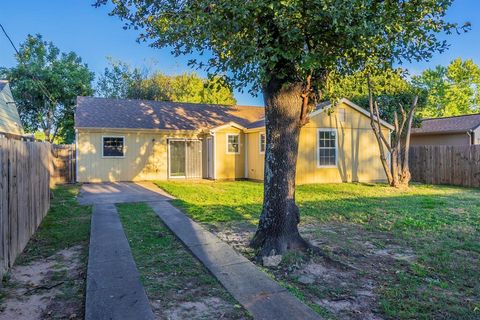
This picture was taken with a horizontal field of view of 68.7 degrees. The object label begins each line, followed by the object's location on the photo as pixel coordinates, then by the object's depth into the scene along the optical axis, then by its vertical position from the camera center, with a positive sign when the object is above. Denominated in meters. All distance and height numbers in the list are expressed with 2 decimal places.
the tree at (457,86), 33.44 +6.96
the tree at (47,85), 23.53 +5.31
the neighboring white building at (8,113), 13.06 +2.04
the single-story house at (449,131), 19.19 +1.54
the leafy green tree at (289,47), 4.17 +1.51
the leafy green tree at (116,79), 31.41 +7.56
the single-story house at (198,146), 15.48 +0.71
